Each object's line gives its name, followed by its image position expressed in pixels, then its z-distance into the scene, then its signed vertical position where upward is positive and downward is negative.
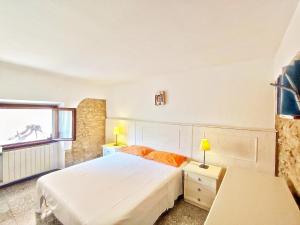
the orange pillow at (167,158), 2.77 -0.92
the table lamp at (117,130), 4.00 -0.53
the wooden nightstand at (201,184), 2.25 -1.16
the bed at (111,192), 1.52 -1.02
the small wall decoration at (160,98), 3.35 +0.31
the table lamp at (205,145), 2.46 -0.56
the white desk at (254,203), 1.11 -0.81
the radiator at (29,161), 2.96 -1.13
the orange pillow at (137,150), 3.30 -0.90
